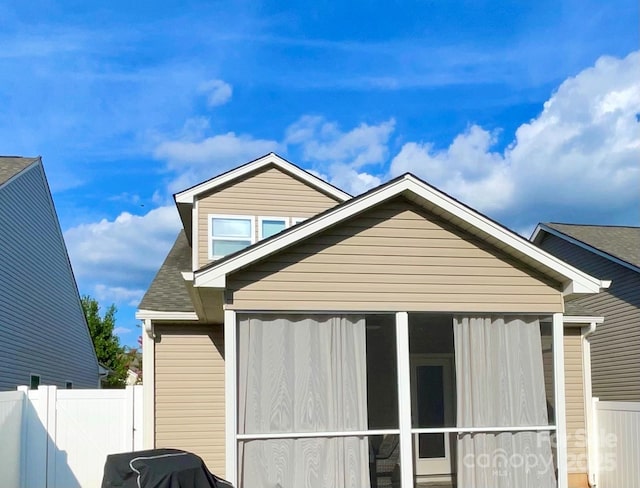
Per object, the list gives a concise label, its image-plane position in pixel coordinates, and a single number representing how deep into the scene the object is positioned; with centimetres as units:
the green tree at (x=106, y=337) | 3033
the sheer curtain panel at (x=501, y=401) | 787
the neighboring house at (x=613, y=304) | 1505
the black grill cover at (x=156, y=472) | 604
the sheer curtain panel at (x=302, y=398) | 742
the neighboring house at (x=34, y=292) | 1459
